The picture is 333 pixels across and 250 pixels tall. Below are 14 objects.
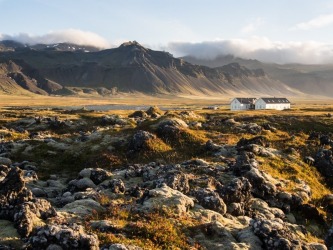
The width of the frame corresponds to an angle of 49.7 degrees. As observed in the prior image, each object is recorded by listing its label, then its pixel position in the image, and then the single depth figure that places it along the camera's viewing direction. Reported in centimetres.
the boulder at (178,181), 3066
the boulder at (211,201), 2800
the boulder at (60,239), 1816
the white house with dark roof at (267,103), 19275
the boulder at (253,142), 5091
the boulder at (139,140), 4838
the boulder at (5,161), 4373
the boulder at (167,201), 2518
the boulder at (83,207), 2433
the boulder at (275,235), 2230
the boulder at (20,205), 2072
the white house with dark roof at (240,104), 19430
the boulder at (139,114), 10985
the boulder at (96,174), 3594
